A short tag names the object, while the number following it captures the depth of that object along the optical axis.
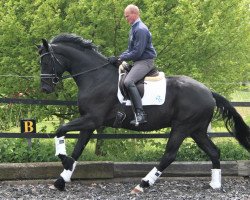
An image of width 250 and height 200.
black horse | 13.90
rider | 13.59
